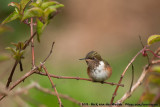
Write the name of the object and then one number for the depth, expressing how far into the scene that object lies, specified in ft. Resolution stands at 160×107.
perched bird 13.97
